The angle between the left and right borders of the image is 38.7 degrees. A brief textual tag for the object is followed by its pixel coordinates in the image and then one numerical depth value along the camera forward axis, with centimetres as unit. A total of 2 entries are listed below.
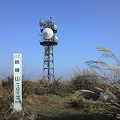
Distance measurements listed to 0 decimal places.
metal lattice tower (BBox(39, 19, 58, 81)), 2119
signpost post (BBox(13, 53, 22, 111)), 449
